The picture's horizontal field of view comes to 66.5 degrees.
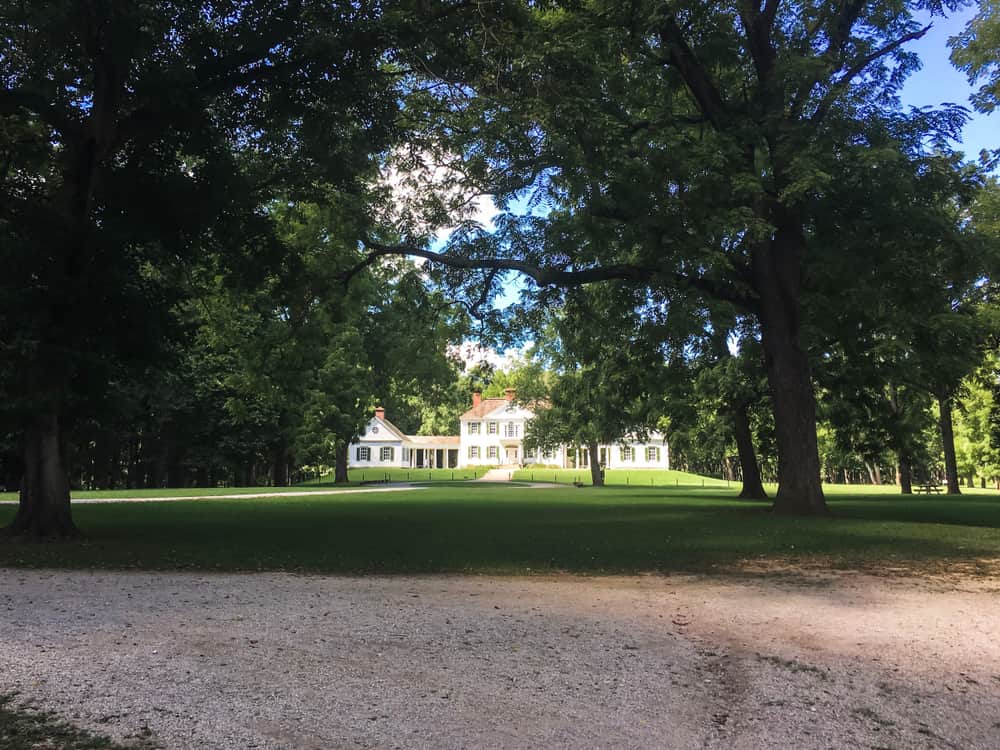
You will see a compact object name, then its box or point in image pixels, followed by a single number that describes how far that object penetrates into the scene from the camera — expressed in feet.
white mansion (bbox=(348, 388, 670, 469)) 284.82
